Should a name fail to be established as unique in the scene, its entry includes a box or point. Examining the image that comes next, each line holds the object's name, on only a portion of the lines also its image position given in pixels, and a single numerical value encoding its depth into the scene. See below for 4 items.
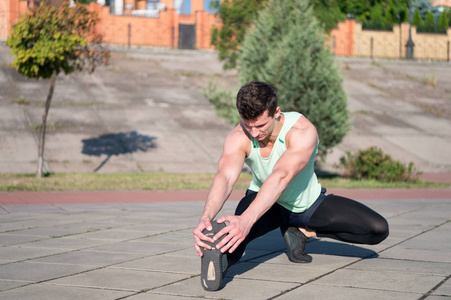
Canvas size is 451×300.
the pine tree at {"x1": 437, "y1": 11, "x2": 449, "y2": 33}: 48.97
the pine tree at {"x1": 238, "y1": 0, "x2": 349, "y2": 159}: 14.19
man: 3.89
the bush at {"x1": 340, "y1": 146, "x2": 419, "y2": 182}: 13.91
